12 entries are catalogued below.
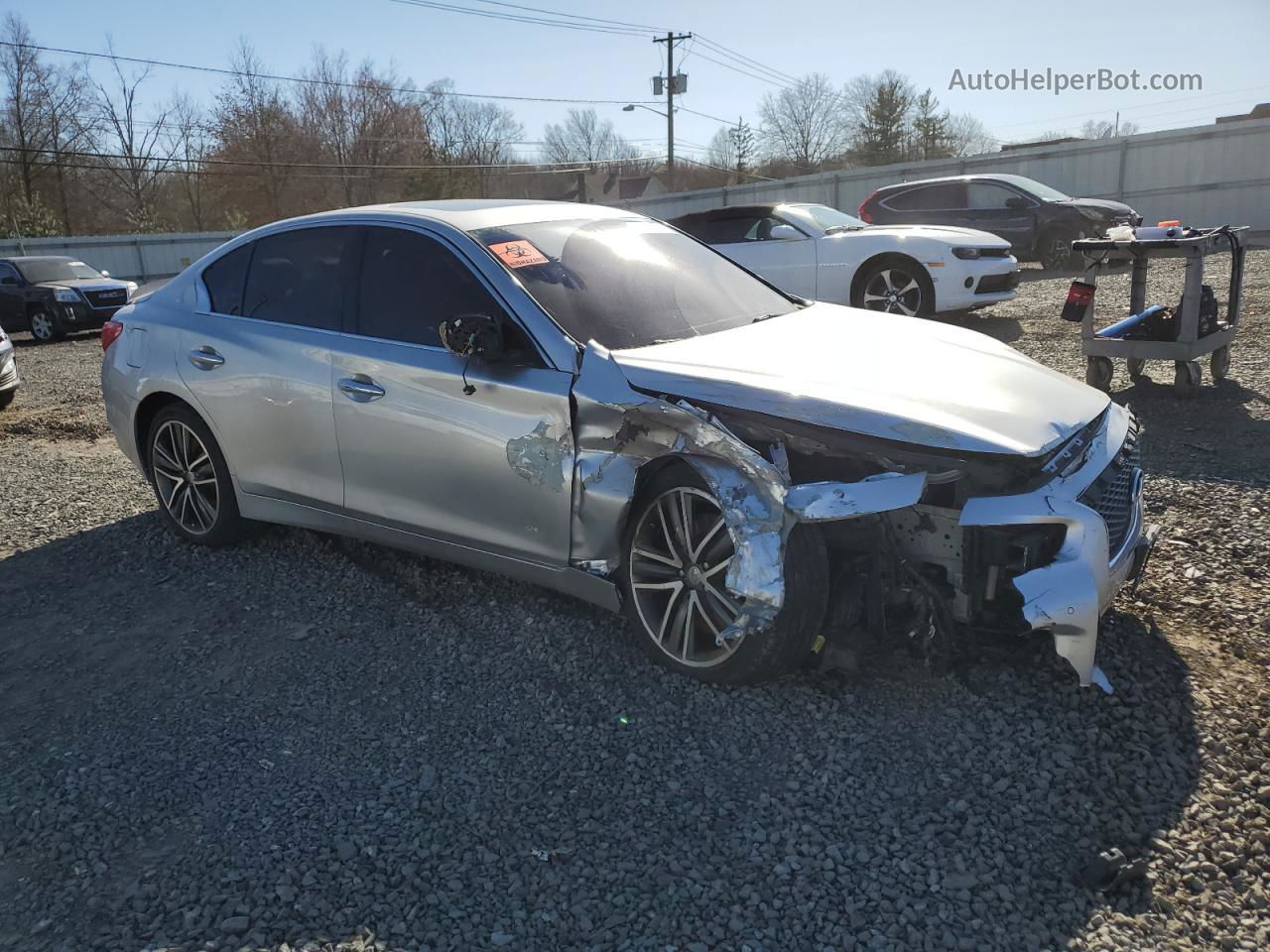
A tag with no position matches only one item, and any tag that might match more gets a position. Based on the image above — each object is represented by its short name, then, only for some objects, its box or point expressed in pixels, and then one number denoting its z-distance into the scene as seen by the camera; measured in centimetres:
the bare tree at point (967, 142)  6003
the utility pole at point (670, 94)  4735
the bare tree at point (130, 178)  4234
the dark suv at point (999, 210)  1627
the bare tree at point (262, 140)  4356
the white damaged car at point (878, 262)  1003
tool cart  660
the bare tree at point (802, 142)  6397
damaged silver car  296
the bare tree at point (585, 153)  5488
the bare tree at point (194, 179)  4259
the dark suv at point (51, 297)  1683
